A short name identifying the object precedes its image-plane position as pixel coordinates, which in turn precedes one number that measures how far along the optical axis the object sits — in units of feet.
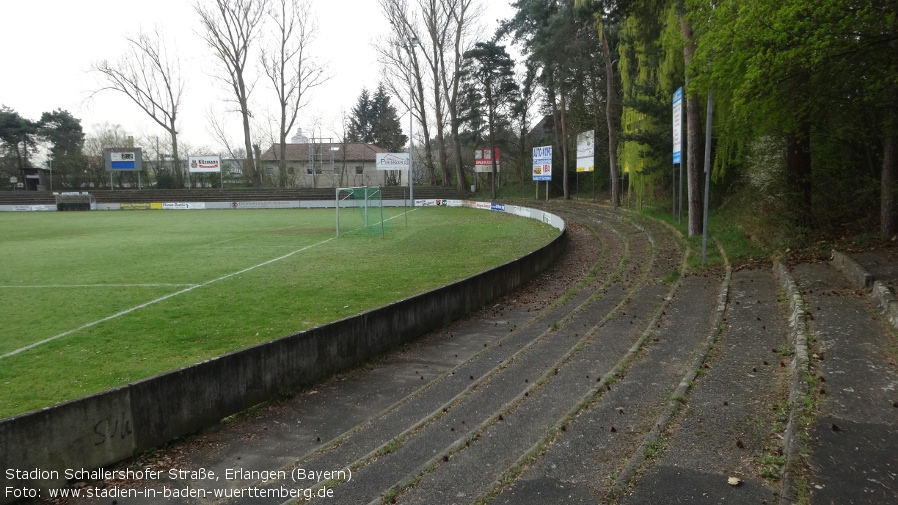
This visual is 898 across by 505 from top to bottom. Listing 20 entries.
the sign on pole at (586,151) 124.06
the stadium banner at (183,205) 183.80
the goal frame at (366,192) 88.88
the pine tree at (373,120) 281.13
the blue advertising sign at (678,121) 52.16
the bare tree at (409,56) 176.55
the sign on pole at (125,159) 205.77
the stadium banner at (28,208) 179.22
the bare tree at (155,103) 200.95
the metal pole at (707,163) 42.07
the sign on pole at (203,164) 213.87
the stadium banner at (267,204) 182.50
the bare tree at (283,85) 197.47
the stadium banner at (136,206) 182.09
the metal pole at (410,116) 152.66
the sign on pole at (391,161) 175.32
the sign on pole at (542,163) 146.41
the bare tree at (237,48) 186.29
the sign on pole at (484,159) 170.81
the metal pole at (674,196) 82.96
